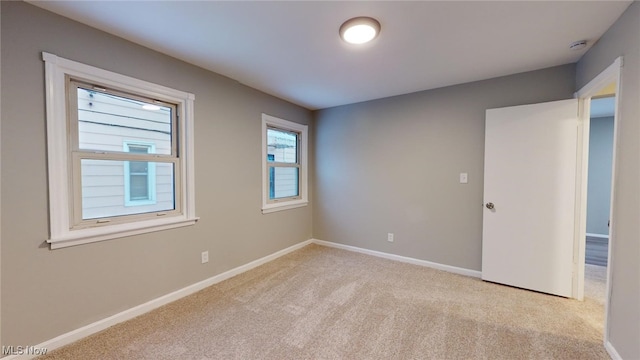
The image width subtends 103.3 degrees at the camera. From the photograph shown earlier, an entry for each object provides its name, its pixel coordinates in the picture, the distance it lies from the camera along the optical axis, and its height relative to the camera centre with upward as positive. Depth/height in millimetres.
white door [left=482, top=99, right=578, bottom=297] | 2477 -214
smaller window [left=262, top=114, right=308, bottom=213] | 3537 +142
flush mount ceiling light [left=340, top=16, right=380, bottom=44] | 1808 +1075
